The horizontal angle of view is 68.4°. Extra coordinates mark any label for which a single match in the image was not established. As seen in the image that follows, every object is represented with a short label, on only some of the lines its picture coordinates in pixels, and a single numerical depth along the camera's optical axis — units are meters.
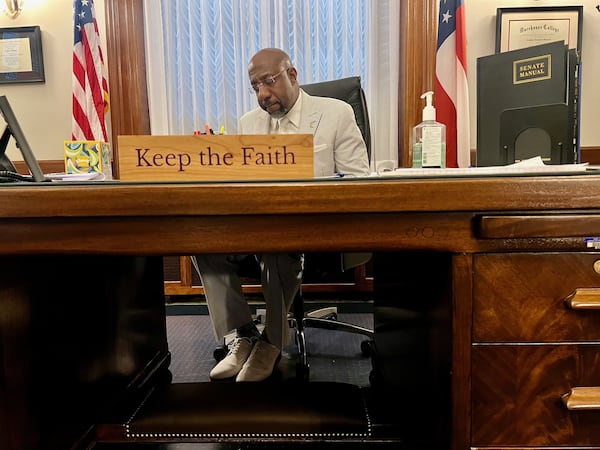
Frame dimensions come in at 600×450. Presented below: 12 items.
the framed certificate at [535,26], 2.45
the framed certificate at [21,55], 2.56
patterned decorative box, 0.89
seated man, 1.49
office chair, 1.77
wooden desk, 0.59
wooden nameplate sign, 0.66
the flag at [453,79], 2.33
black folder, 0.80
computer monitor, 0.69
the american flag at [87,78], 2.39
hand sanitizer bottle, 0.90
